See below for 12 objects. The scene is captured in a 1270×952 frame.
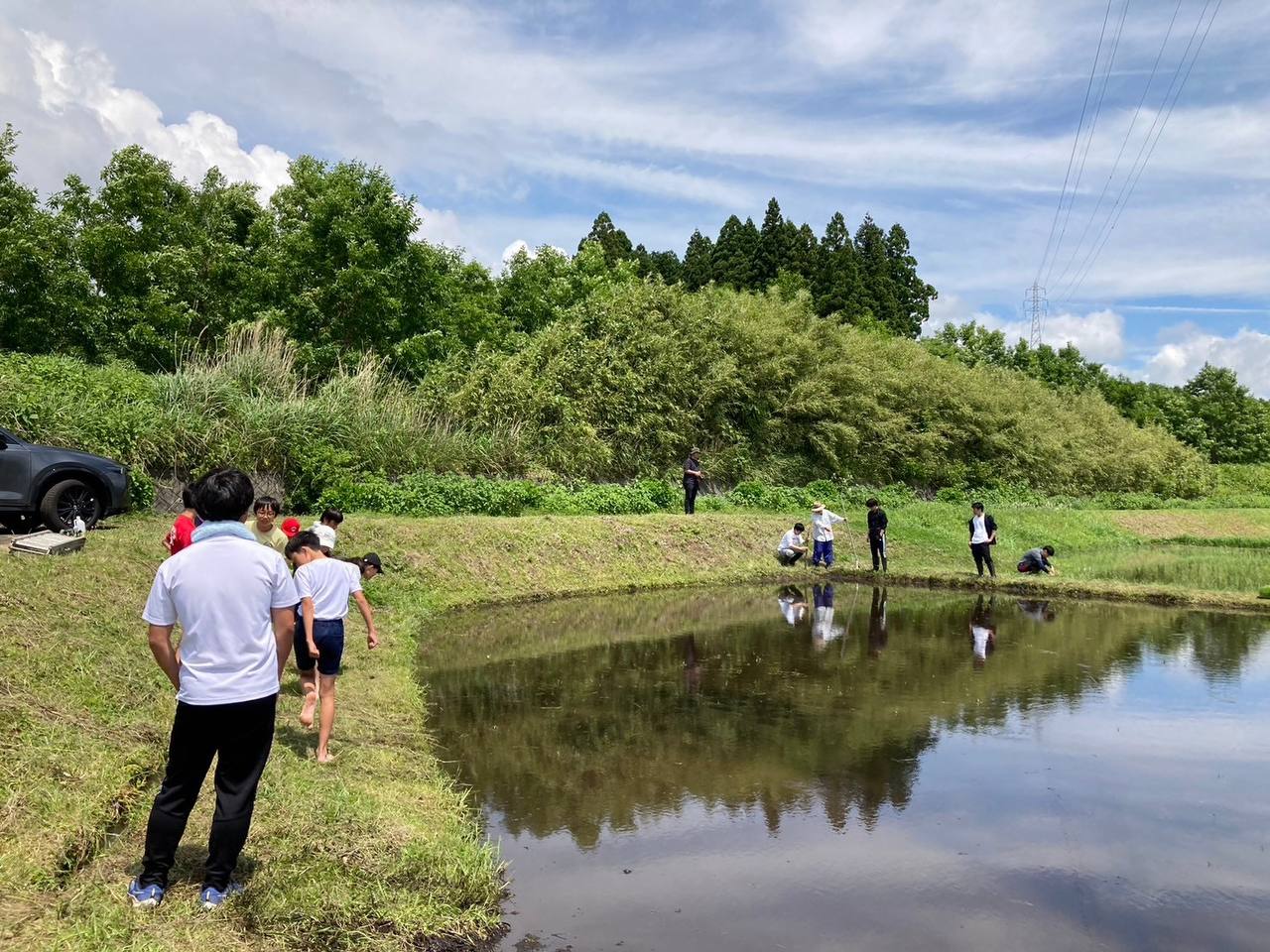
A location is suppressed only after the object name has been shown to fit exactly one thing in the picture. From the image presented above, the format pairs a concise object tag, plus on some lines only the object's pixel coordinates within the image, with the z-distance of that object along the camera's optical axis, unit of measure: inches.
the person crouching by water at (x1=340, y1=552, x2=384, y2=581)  322.0
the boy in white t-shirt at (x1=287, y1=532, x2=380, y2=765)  269.7
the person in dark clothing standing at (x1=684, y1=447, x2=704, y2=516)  885.8
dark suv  477.7
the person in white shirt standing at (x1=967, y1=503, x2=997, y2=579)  759.1
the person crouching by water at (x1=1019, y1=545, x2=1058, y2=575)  791.7
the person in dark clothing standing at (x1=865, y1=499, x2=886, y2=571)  800.3
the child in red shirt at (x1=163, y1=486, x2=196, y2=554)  313.6
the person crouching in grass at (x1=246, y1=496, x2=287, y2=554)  325.4
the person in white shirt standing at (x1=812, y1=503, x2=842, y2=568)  838.5
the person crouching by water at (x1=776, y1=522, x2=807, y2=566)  842.8
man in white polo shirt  172.7
